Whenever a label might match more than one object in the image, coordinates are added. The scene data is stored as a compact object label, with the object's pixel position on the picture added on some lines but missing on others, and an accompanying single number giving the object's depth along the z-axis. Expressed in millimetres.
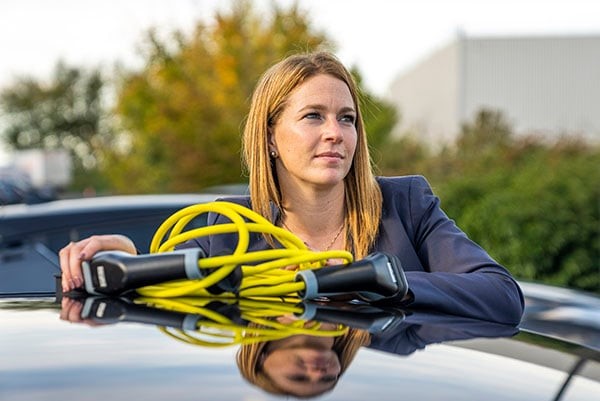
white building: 36594
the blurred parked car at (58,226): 4977
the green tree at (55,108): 61000
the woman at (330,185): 2873
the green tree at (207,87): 17750
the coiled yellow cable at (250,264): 1993
